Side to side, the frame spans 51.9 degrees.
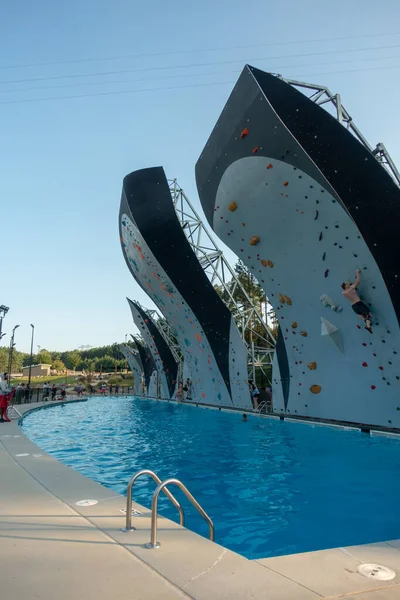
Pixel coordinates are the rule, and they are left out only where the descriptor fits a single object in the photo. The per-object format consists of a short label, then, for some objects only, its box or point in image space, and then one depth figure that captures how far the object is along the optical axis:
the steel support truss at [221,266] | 18.78
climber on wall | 9.49
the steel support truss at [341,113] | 9.83
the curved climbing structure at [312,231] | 8.93
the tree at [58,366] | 95.03
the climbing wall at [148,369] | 33.03
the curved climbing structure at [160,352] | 29.05
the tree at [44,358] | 101.24
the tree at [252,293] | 32.66
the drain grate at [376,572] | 2.32
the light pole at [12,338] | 29.60
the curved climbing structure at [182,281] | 17.86
